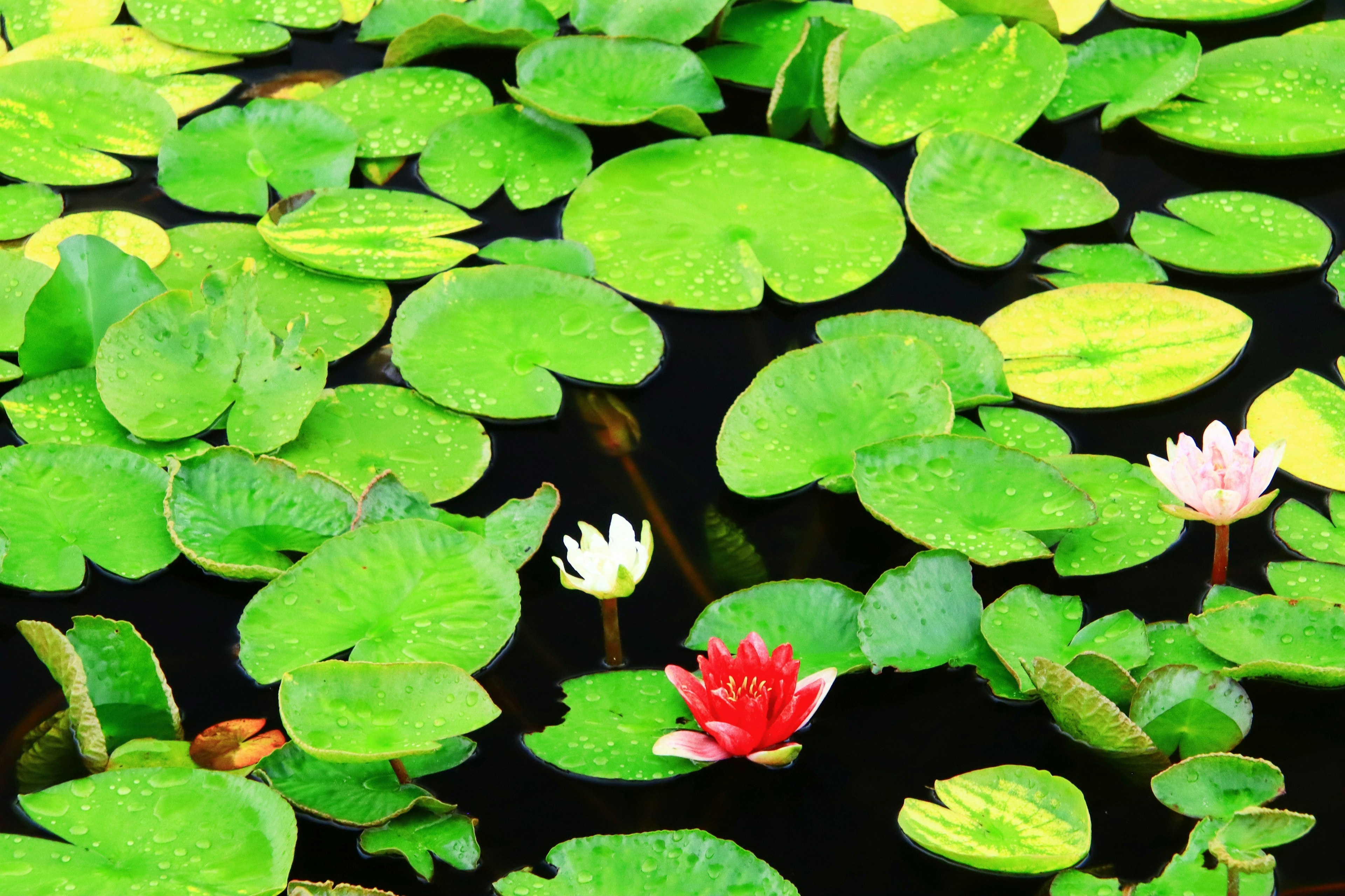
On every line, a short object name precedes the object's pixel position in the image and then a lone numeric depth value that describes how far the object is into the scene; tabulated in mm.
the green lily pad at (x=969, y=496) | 3852
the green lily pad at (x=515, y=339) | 4465
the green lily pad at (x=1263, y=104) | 5492
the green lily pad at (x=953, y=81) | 5594
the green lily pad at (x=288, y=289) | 4711
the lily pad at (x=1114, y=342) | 4477
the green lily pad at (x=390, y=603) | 3600
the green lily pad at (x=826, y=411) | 4164
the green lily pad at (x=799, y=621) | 3645
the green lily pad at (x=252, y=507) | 3934
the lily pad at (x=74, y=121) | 5422
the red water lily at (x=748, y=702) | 3297
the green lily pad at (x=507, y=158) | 5348
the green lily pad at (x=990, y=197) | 5047
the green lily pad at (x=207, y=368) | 4258
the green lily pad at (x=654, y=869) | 3066
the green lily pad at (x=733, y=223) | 4891
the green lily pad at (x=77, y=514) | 3922
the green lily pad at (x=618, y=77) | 5605
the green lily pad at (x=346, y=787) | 3246
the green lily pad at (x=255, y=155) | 5289
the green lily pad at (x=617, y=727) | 3361
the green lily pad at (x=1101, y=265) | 4879
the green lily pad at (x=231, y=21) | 6078
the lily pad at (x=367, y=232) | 4906
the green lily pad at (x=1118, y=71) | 5617
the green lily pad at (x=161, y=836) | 3059
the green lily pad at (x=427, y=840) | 3172
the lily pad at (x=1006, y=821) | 3104
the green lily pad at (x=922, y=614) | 3602
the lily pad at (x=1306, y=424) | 4152
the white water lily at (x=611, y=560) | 3490
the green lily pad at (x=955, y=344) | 4387
